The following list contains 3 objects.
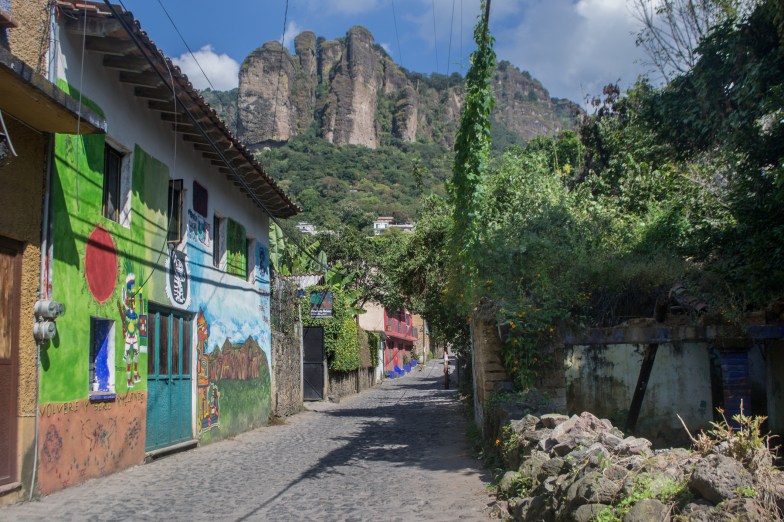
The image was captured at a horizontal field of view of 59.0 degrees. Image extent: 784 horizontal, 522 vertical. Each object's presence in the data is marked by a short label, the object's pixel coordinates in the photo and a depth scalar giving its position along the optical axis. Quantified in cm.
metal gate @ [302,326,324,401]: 2870
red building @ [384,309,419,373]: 5546
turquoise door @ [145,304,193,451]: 1141
